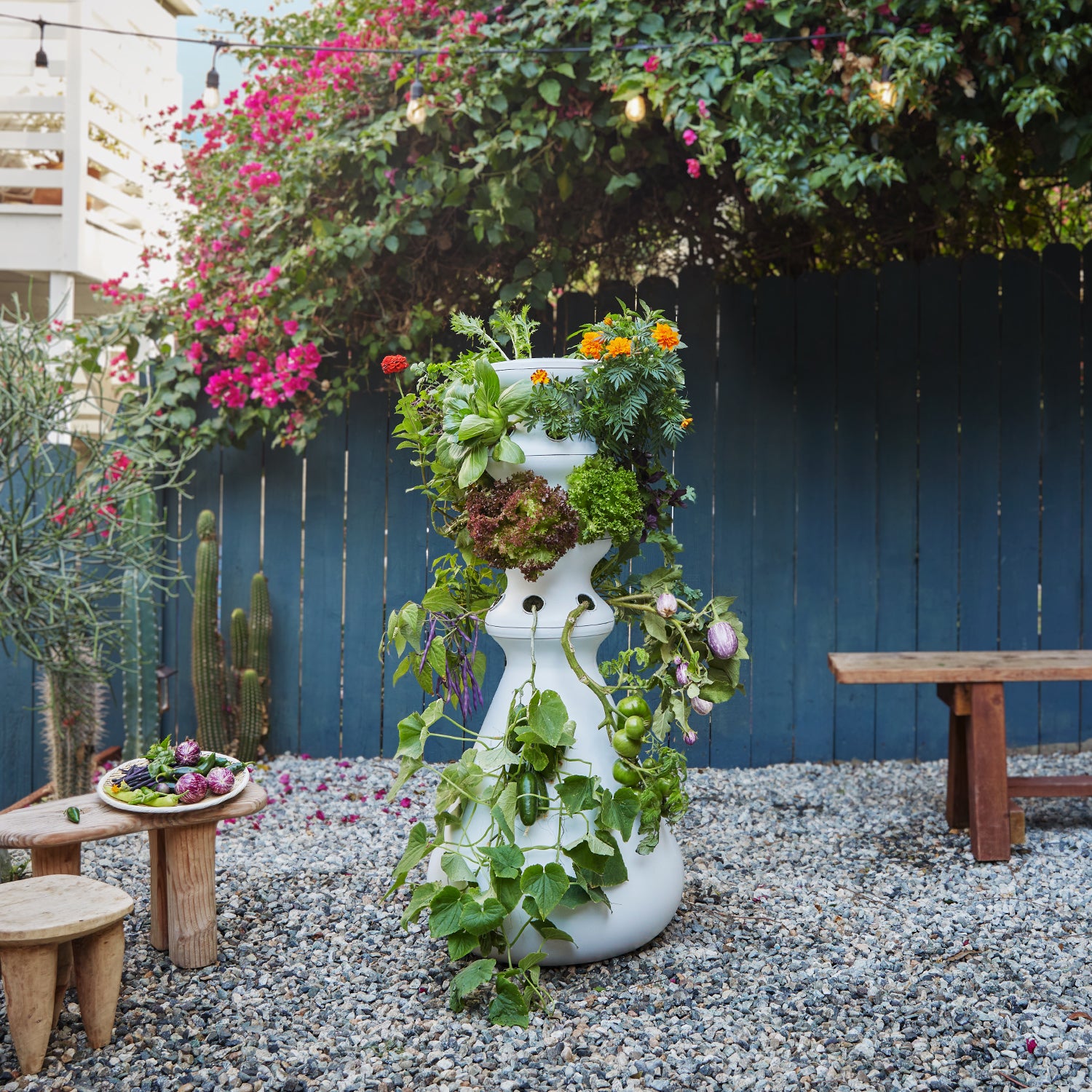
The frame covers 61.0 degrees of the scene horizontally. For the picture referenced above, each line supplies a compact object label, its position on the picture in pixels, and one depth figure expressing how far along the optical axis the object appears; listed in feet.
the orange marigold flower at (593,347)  6.90
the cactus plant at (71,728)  11.25
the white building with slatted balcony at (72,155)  17.79
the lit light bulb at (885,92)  9.39
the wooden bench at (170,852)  6.72
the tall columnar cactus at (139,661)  11.67
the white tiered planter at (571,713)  6.84
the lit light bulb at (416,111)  10.34
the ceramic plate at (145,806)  6.86
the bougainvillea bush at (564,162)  9.79
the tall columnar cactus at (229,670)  12.10
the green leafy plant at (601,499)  6.91
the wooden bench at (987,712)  9.15
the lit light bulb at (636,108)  9.84
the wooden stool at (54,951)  5.60
